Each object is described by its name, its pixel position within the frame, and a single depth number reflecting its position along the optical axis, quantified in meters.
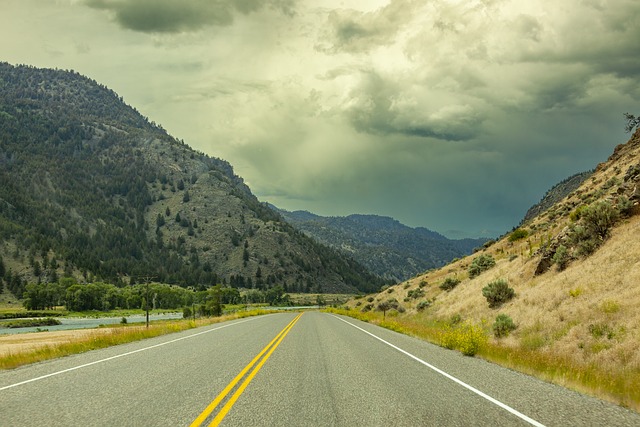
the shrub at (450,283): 46.06
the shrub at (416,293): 51.61
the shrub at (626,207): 24.61
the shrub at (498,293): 27.23
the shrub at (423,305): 42.31
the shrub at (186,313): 103.51
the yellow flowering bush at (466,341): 15.70
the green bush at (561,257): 25.38
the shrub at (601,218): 24.31
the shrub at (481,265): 43.53
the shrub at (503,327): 21.27
